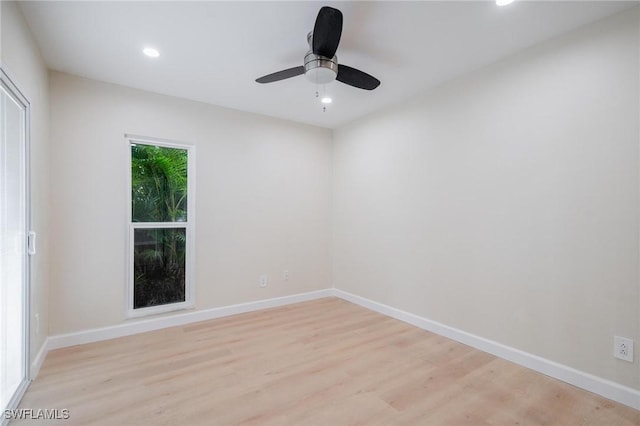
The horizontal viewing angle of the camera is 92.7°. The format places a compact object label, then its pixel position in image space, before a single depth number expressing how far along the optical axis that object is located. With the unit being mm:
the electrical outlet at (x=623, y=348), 1973
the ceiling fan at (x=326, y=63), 1751
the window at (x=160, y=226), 3234
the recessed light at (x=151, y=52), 2441
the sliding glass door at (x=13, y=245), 1865
